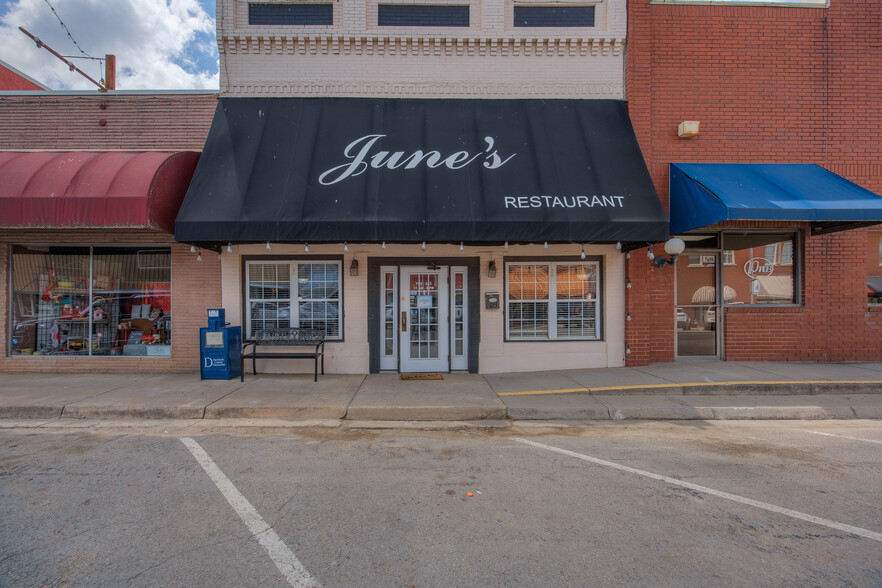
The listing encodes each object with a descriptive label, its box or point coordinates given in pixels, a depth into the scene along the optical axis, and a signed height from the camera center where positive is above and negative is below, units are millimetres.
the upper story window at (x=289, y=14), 8750 +5911
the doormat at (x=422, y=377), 8219 -1662
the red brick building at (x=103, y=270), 8633 +540
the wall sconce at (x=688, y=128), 8523 +3379
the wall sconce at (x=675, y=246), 8312 +910
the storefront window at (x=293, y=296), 8664 -47
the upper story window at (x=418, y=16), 8828 +5903
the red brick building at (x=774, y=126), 8844 +3524
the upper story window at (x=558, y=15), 8860 +5931
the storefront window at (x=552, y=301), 8852 -183
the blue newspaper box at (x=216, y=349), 7846 -1035
